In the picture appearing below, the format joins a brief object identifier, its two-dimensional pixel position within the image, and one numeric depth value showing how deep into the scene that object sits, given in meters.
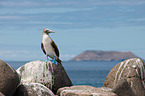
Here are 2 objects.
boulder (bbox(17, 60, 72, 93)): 15.27
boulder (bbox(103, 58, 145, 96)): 16.27
